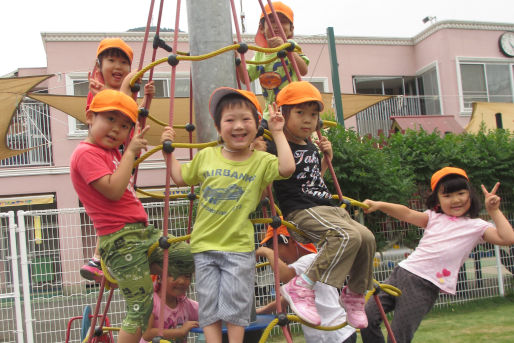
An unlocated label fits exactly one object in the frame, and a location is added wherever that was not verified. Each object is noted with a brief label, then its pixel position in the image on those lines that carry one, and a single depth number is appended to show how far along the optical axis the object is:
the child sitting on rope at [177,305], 2.69
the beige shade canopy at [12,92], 7.98
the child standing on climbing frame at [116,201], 2.36
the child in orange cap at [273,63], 3.14
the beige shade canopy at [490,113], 11.85
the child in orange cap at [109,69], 3.02
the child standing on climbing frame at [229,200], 2.19
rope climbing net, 2.27
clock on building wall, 15.16
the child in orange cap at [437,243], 3.19
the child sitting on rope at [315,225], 2.44
